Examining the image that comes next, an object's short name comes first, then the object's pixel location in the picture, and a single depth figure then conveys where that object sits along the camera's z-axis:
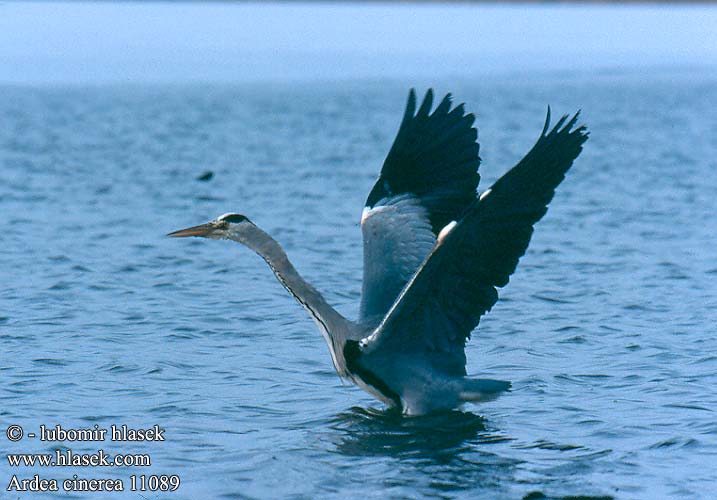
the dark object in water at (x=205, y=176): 34.44
